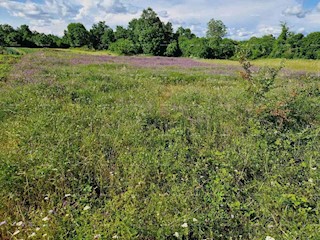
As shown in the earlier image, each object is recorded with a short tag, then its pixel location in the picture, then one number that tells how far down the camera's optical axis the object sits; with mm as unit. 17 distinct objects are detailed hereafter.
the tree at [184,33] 76688
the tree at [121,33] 76125
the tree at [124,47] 59500
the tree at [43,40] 78812
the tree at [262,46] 51312
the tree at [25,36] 75738
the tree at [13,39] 72138
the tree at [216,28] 90375
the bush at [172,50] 62981
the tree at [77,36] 82000
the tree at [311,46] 47219
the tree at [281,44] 49250
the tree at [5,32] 71494
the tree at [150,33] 63281
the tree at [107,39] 78812
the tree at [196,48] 56781
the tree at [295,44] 48884
